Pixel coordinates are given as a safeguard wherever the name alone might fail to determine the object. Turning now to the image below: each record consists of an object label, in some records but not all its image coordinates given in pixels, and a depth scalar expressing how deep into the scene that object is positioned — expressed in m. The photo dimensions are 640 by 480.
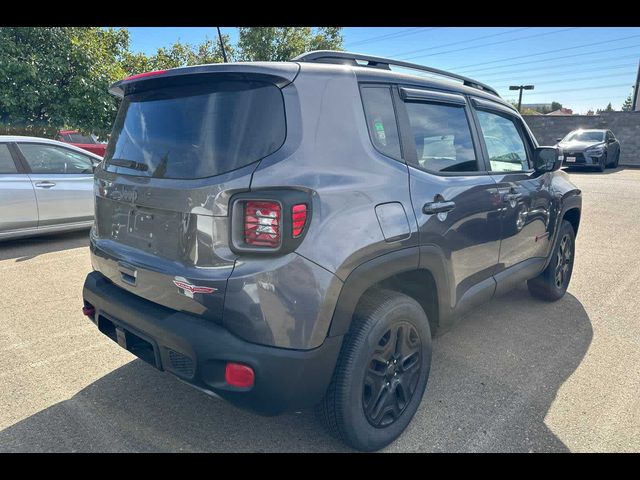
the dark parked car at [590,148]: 15.85
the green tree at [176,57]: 14.17
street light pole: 38.01
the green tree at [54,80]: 10.06
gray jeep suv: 1.82
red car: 13.97
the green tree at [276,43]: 23.88
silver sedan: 5.53
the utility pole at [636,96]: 30.73
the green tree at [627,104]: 79.25
